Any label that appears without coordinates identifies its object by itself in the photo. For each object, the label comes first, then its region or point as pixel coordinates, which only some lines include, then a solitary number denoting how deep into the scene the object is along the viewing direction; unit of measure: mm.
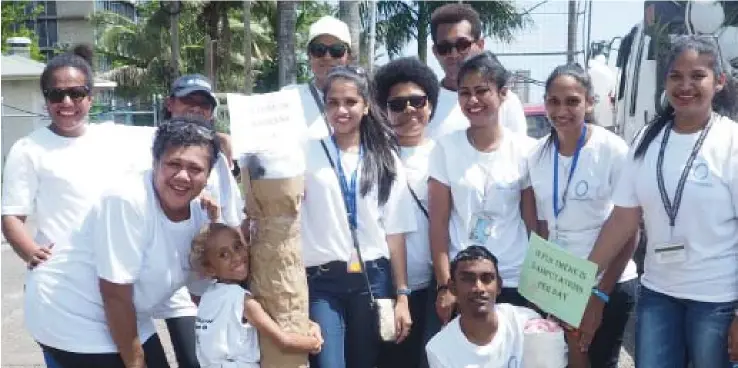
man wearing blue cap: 3734
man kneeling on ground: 3543
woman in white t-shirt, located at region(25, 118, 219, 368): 3166
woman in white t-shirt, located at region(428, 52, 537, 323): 3729
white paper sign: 3287
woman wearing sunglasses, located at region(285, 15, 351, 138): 4426
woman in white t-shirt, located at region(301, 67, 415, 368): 3652
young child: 3270
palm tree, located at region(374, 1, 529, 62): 26422
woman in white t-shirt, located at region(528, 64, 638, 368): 3613
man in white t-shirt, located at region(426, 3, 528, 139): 4273
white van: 6930
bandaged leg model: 3258
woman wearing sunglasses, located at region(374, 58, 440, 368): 3959
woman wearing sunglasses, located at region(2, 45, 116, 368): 3611
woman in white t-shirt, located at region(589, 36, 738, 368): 3225
